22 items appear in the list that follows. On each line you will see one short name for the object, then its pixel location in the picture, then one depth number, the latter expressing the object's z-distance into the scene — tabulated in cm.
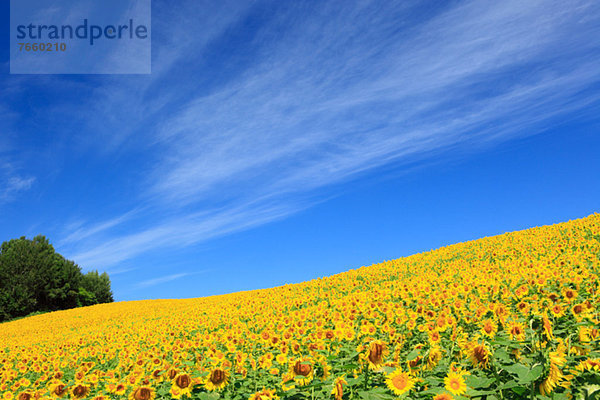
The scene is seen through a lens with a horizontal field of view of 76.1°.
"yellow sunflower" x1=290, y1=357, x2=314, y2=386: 351
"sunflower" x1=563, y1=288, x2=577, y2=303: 594
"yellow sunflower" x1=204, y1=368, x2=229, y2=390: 388
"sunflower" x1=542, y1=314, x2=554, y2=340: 320
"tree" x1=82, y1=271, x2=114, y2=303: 5859
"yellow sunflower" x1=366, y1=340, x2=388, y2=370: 332
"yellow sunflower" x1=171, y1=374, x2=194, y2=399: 368
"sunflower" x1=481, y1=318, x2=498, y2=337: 477
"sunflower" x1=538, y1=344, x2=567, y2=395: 304
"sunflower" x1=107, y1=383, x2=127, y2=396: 439
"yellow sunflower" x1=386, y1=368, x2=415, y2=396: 301
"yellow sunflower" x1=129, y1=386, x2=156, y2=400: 400
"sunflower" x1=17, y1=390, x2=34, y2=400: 456
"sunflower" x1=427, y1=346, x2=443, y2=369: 400
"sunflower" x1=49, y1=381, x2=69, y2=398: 457
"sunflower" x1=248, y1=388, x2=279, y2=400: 321
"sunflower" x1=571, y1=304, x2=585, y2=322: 505
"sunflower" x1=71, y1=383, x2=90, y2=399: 444
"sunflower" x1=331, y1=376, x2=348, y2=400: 301
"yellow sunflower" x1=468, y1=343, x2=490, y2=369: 358
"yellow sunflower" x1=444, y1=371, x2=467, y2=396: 303
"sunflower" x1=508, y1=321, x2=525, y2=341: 417
